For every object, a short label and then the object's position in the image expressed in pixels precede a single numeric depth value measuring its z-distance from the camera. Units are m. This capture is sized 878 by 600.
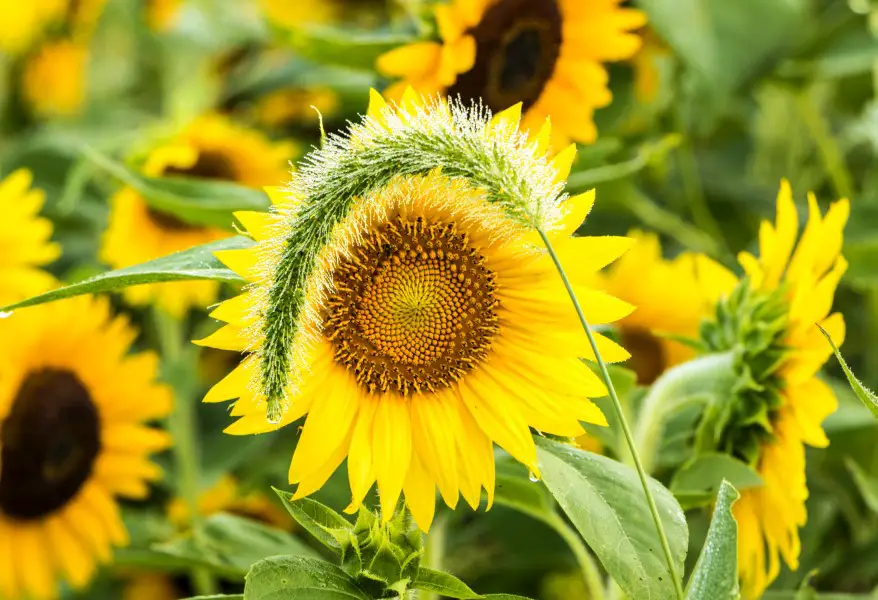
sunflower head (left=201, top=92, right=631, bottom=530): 0.83
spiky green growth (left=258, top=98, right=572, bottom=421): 0.82
